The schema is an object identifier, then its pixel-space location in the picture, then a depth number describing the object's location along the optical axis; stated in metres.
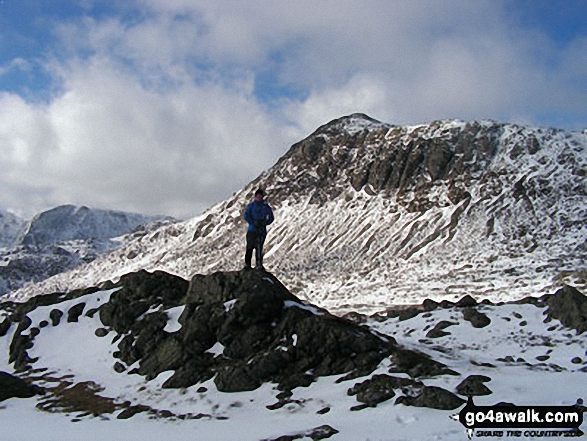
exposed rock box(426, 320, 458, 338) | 26.08
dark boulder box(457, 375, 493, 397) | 14.34
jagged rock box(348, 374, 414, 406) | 14.55
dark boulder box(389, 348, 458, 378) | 16.16
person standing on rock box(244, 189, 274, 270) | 22.41
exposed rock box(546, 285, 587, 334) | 24.50
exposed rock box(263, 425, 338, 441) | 12.40
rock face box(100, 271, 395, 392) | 17.95
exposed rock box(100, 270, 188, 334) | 24.90
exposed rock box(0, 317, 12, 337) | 27.88
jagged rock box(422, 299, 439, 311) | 34.12
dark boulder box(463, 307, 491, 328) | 26.66
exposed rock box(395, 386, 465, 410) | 13.47
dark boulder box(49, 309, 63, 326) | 27.61
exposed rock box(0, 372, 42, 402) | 18.83
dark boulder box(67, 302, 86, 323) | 27.38
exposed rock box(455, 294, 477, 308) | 31.51
